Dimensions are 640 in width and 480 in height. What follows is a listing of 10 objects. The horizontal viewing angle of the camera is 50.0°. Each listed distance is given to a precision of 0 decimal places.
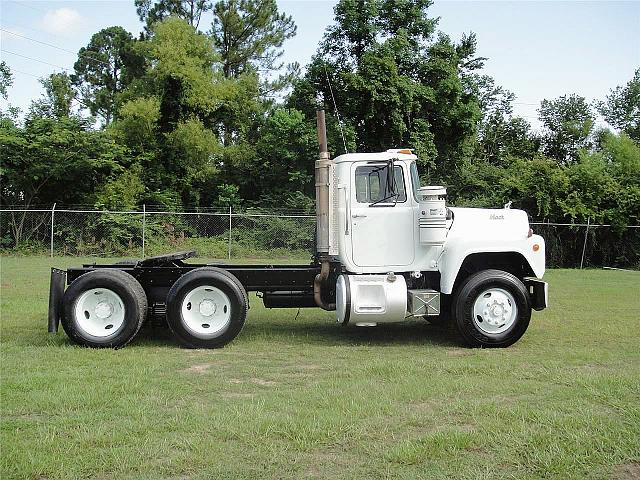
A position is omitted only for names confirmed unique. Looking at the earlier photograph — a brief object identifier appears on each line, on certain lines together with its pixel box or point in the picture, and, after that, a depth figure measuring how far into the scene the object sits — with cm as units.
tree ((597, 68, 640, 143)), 4972
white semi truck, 858
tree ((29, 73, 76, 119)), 3803
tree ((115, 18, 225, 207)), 3148
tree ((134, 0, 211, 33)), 3909
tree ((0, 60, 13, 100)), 3897
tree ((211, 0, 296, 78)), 3903
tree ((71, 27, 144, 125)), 4266
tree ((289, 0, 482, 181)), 2919
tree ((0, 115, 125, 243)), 2880
